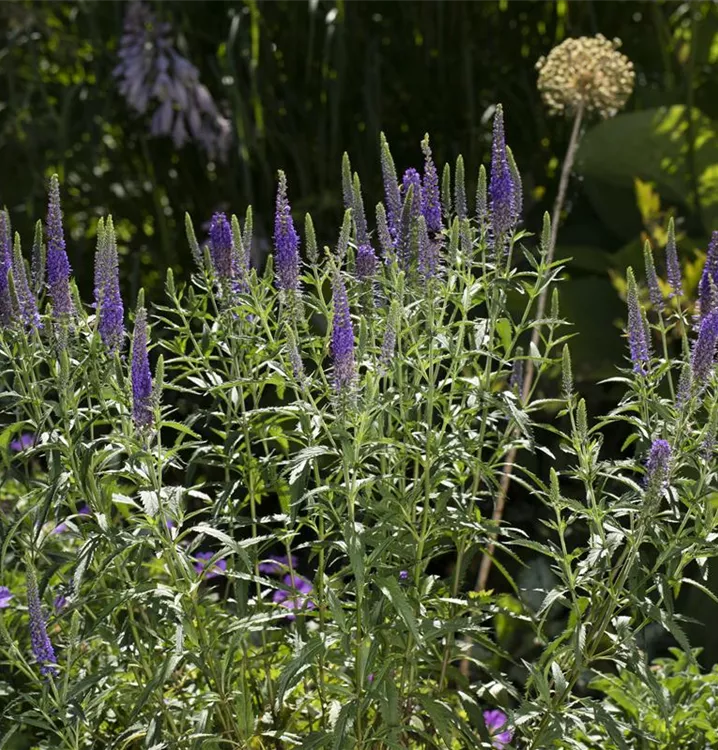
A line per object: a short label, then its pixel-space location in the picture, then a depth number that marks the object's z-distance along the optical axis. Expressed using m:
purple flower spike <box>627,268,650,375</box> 2.20
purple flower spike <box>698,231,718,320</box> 2.22
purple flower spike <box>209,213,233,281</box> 2.39
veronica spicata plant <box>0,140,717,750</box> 2.18
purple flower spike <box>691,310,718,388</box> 2.06
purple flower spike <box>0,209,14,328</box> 2.22
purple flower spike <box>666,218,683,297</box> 2.33
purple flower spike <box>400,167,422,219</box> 2.25
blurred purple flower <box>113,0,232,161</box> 5.16
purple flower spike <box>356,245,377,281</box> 2.31
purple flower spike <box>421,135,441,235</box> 2.38
